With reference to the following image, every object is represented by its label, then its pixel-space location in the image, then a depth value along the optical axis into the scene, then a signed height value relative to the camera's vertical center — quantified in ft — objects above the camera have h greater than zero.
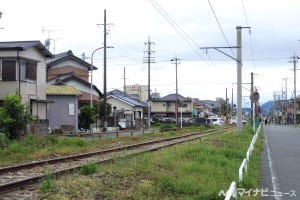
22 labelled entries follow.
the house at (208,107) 437.09 +3.86
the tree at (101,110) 188.96 +0.32
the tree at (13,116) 81.75 -0.96
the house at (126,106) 251.48 +2.72
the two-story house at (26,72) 108.68 +9.41
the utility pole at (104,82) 152.46 +9.43
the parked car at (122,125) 204.63 -6.32
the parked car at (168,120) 295.15 -5.98
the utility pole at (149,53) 229.86 +29.47
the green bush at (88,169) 43.34 -5.47
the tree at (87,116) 147.65 -1.67
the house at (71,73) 182.70 +16.33
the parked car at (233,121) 321.99 -7.15
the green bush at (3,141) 70.88 -4.73
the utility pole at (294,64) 310.86 +31.39
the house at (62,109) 148.87 +0.55
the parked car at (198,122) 228.43 -5.50
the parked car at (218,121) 289.00 -6.62
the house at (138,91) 408.05 +18.29
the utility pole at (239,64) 113.80 +11.32
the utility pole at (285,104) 393.62 +6.28
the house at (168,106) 364.79 +3.78
